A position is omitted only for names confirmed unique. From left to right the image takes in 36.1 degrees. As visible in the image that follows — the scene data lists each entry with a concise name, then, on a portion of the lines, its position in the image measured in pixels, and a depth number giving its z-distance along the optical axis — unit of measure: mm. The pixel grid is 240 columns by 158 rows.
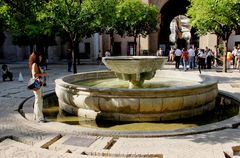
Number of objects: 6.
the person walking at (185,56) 23836
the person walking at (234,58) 25914
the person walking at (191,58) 24262
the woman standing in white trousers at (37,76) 9039
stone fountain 8898
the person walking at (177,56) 24858
